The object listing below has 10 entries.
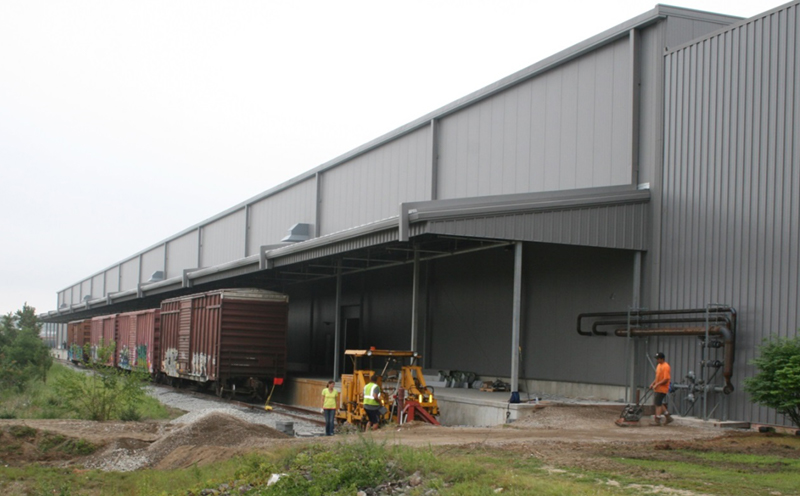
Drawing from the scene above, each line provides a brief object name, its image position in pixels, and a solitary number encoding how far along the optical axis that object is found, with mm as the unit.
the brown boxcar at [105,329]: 48641
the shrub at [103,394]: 21719
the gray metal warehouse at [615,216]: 17672
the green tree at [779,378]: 15383
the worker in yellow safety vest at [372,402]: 18172
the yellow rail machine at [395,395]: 18938
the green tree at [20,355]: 32875
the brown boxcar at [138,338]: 38594
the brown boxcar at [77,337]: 59841
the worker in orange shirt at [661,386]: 18031
